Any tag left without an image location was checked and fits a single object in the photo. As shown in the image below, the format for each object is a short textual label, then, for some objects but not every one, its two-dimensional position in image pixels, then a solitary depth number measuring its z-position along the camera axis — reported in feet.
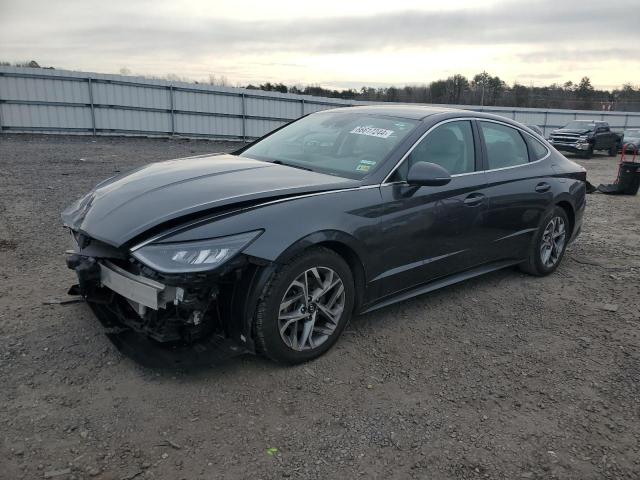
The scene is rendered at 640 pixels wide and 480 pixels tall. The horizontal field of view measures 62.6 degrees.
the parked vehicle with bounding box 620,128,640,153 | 78.18
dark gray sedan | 9.60
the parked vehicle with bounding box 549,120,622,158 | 78.79
